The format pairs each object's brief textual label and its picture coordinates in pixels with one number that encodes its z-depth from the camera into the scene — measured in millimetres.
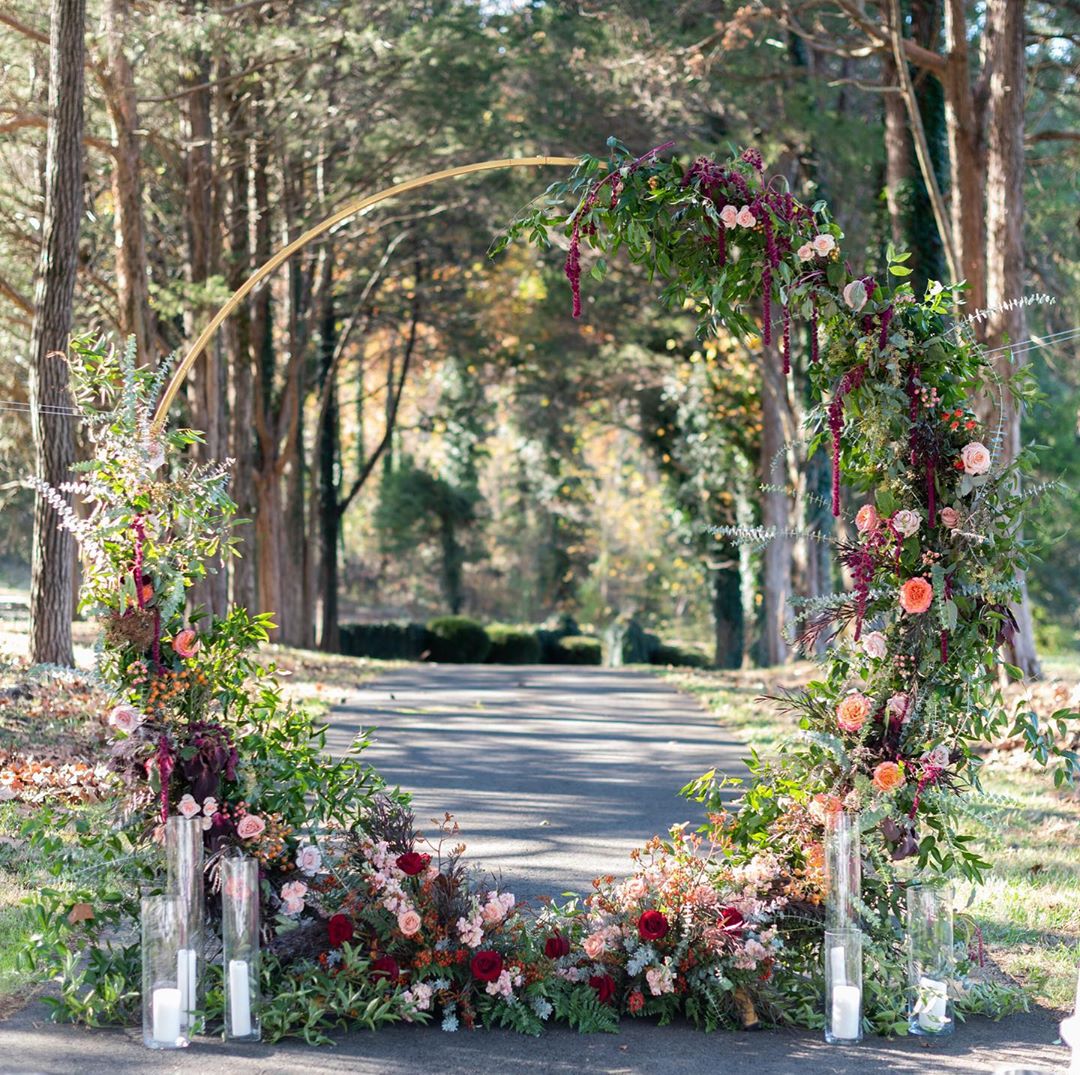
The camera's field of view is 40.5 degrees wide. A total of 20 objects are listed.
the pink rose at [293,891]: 5309
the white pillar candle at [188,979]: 5012
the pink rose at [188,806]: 5246
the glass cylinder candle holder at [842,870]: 5332
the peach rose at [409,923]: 5266
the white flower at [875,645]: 5665
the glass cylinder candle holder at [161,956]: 4914
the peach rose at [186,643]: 5426
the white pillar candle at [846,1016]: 5152
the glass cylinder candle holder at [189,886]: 5086
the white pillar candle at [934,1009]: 5230
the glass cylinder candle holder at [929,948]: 5293
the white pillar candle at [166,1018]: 4887
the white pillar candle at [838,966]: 5227
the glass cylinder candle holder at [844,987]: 5152
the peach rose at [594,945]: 5387
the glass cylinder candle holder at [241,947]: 5016
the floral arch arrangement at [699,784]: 5324
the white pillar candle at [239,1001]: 5008
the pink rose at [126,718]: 5227
